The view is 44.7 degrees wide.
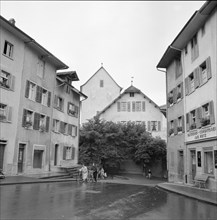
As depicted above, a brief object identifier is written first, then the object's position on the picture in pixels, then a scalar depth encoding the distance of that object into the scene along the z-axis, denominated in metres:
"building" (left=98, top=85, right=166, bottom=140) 41.59
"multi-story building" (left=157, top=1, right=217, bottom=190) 16.95
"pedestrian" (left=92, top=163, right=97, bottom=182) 24.59
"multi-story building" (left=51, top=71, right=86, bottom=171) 28.32
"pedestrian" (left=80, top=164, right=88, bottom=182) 23.68
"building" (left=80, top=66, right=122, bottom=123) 48.61
